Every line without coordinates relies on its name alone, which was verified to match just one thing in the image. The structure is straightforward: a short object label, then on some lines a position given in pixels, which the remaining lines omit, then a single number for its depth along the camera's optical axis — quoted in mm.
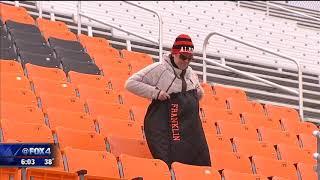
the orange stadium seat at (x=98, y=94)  18484
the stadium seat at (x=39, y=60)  20234
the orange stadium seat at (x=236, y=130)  18641
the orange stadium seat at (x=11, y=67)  18500
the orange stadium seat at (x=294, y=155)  17922
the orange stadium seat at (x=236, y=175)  14751
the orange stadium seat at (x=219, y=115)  19484
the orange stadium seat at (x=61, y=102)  17156
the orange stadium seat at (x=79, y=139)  15141
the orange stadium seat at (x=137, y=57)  22578
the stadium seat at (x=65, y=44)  21766
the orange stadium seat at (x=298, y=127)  20219
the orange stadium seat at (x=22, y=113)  15805
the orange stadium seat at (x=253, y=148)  17687
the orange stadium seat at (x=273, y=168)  16594
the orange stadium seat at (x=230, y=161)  16437
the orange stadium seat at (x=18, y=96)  16809
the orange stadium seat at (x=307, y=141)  19328
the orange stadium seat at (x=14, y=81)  17609
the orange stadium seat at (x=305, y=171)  16766
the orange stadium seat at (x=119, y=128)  16506
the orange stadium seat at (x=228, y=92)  21734
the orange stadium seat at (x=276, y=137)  19062
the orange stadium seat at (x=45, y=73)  18969
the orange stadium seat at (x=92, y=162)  13945
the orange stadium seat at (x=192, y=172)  14227
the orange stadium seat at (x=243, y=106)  20797
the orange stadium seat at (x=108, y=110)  17625
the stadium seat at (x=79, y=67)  20734
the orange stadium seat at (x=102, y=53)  21741
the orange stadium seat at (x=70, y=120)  16234
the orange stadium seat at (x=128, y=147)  15680
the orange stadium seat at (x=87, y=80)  19547
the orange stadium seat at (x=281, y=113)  21156
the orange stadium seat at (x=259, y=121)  19937
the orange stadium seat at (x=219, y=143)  17391
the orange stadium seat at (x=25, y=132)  14516
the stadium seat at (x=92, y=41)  22719
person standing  15445
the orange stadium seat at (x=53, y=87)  18109
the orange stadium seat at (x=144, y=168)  14266
